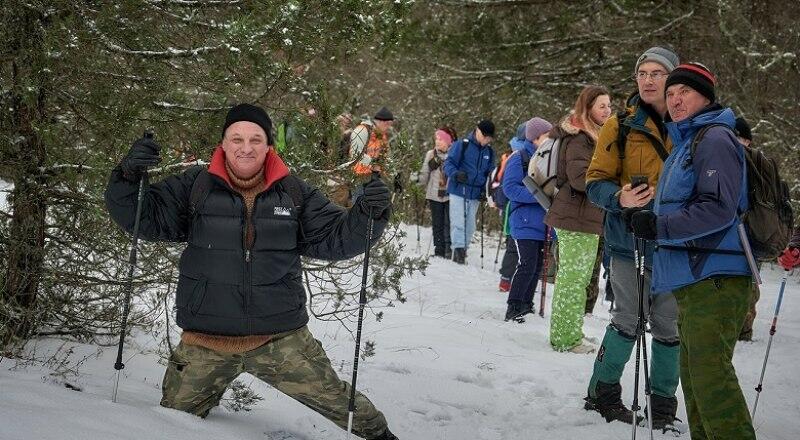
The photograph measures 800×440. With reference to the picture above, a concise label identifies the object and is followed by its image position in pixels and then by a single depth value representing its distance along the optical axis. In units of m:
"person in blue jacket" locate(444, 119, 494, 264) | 12.09
